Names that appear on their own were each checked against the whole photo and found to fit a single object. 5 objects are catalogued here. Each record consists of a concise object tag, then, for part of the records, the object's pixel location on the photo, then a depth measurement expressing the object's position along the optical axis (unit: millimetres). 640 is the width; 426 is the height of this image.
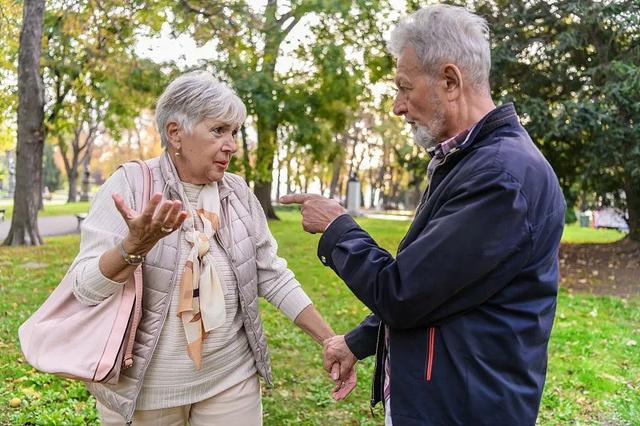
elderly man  1706
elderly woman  2363
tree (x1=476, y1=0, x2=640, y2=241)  11164
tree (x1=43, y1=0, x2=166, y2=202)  15180
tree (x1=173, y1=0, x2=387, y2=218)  13891
